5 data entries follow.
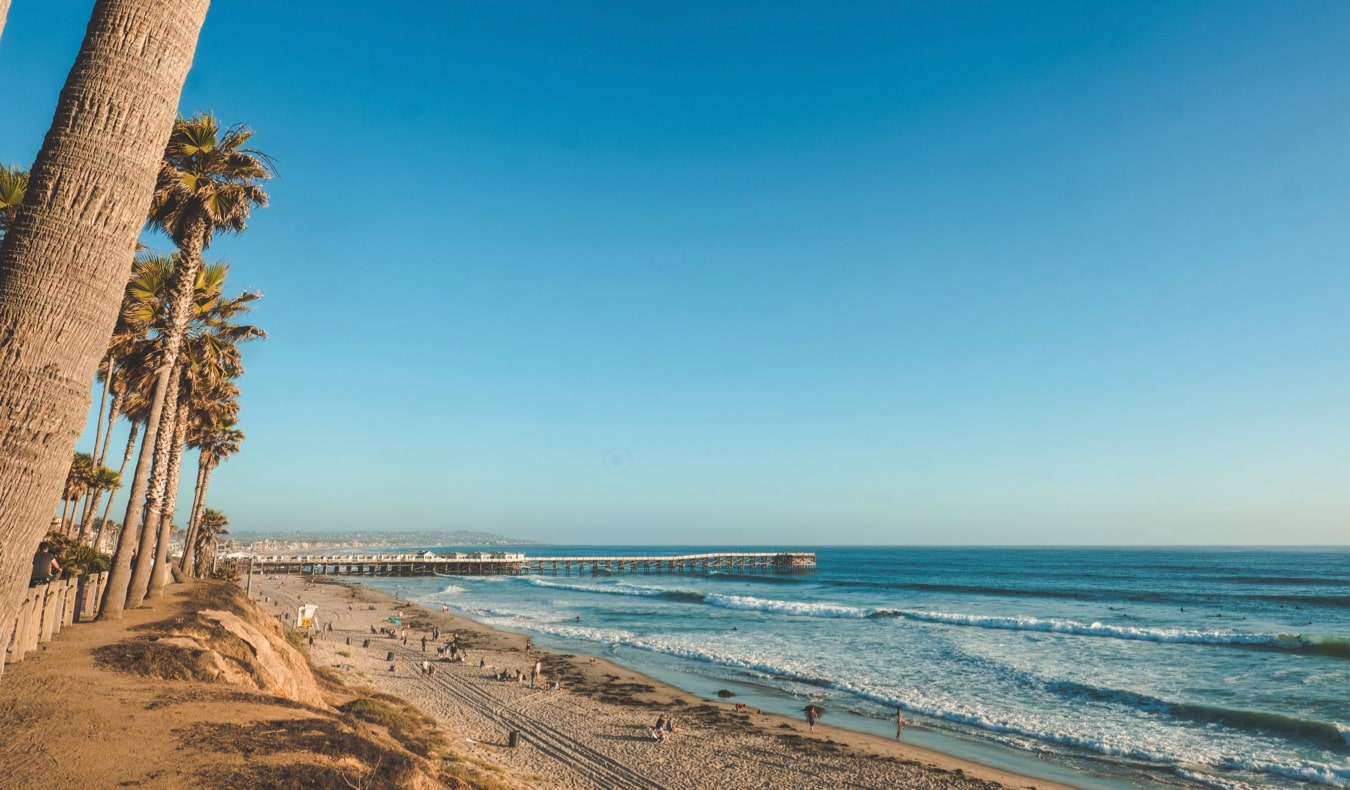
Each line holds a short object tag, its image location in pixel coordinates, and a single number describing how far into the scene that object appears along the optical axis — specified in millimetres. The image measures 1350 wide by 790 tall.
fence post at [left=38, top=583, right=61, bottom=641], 12805
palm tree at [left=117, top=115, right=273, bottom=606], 16656
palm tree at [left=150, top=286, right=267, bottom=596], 20102
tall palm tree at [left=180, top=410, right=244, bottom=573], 31256
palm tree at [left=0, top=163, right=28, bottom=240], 13623
